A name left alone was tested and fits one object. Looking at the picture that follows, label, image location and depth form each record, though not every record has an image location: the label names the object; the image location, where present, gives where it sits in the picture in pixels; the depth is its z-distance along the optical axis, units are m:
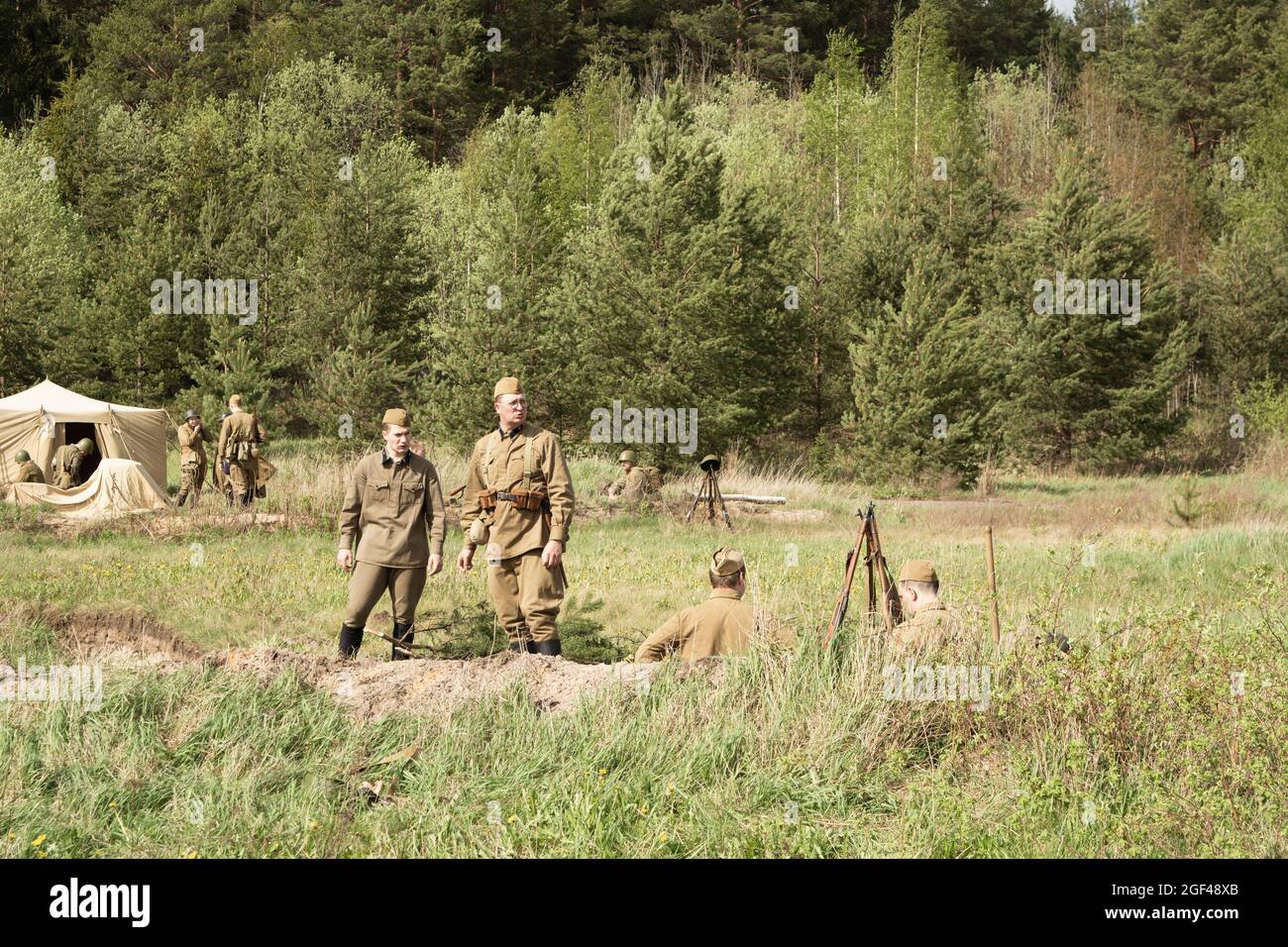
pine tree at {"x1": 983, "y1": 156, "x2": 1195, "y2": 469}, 30.66
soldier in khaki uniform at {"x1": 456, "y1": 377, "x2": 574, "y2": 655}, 7.84
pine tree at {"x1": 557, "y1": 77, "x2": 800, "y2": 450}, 25.80
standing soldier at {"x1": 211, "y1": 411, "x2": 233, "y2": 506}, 17.84
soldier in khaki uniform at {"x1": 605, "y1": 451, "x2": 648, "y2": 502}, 19.28
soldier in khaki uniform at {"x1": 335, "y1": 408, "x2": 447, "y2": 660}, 8.32
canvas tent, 20.56
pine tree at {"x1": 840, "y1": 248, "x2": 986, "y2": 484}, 25.31
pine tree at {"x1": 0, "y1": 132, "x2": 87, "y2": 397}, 33.28
